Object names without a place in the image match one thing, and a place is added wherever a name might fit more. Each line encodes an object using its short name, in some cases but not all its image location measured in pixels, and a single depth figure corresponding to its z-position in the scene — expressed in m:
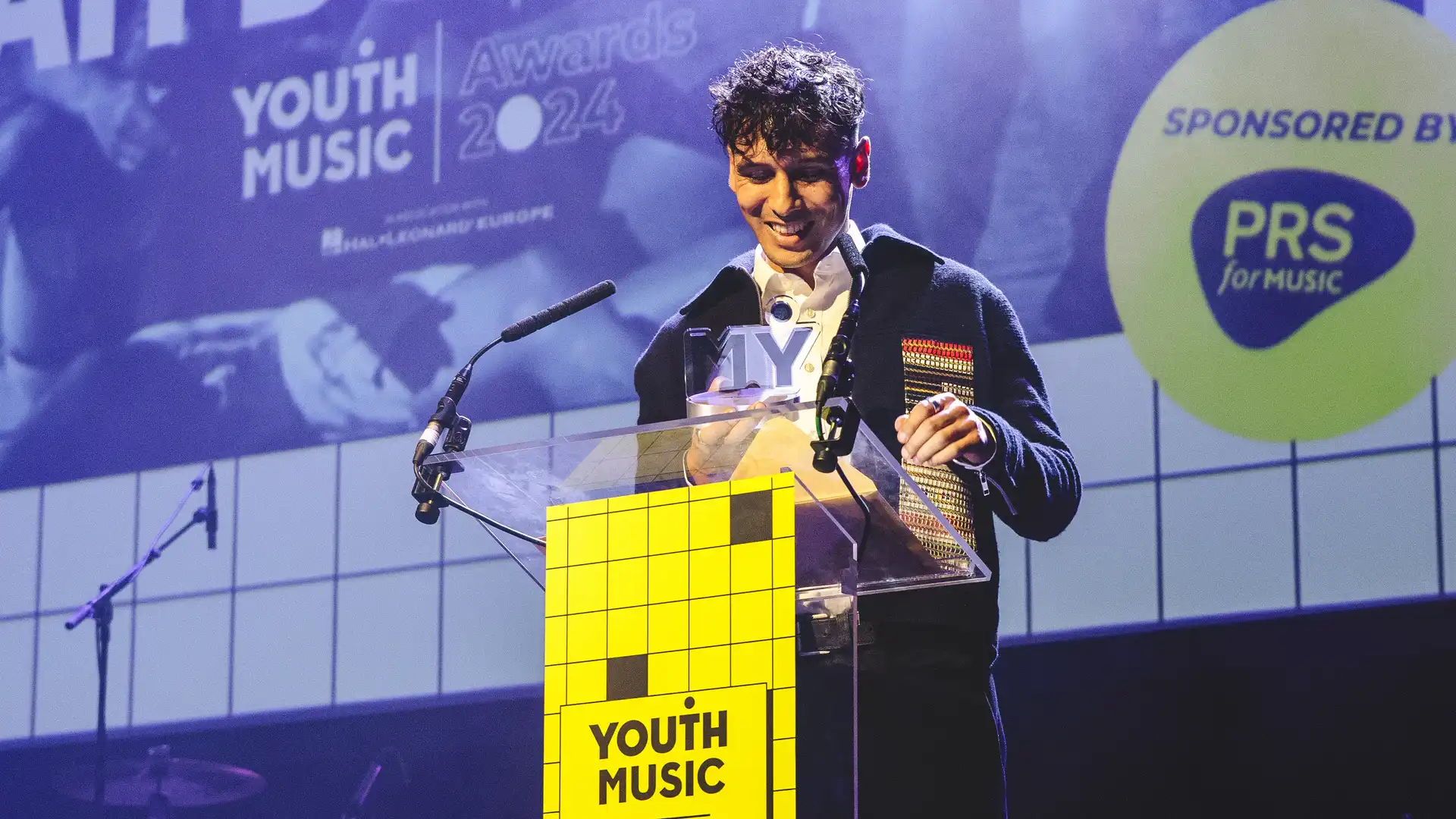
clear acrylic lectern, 5.05
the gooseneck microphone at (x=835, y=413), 5.01
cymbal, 6.98
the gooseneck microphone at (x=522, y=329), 5.40
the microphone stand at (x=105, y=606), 7.14
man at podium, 5.31
